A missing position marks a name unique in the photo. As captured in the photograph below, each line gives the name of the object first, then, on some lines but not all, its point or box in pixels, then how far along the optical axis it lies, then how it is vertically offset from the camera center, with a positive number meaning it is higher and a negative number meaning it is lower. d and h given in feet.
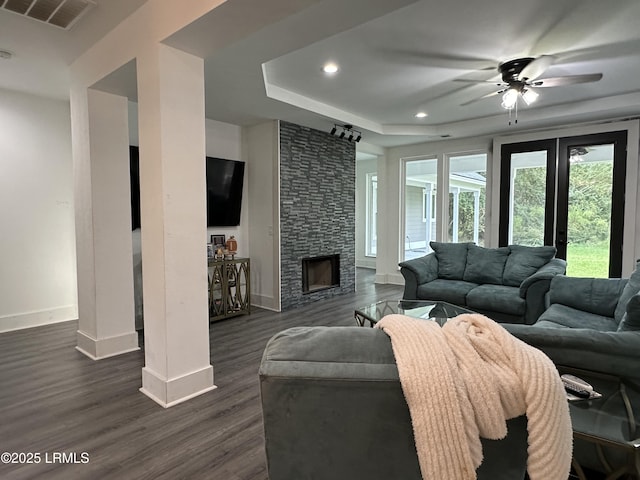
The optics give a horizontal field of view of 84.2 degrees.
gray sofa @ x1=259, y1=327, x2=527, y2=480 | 2.70 -1.53
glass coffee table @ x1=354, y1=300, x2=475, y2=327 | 9.91 -2.65
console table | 14.16 -2.72
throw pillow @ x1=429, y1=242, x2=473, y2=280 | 14.84 -1.57
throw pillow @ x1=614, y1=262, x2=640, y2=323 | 8.07 -1.64
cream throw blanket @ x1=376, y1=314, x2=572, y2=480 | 2.51 -1.28
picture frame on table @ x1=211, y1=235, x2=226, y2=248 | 15.38 -0.79
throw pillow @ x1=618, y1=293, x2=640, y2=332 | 5.66 -1.50
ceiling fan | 9.65 +4.25
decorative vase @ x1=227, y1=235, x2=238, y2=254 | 15.40 -1.04
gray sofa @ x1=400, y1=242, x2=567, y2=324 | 11.79 -2.14
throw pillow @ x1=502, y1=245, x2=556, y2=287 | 13.11 -1.54
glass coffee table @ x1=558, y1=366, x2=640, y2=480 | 4.14 -2.49
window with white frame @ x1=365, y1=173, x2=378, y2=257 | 28.66 +0.58
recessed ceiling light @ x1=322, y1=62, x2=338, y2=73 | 10.67 +4.77
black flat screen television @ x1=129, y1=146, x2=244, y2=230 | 15.01 +1.36
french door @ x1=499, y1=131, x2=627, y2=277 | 15.53 +1.12
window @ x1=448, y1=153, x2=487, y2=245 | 19.53 +1.40
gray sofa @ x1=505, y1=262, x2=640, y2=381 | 4.78 -1.72
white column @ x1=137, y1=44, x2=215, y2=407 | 7.43 +0.01
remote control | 4.74 -2.23
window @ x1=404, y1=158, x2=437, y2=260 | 21.97 +0.91
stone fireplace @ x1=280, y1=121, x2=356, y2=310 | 15.90 +0.35
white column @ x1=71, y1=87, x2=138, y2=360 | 9.91 +0.04
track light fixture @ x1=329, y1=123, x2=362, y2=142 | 16.56 +4.46
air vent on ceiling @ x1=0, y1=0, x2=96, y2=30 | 7.50 +4.68
